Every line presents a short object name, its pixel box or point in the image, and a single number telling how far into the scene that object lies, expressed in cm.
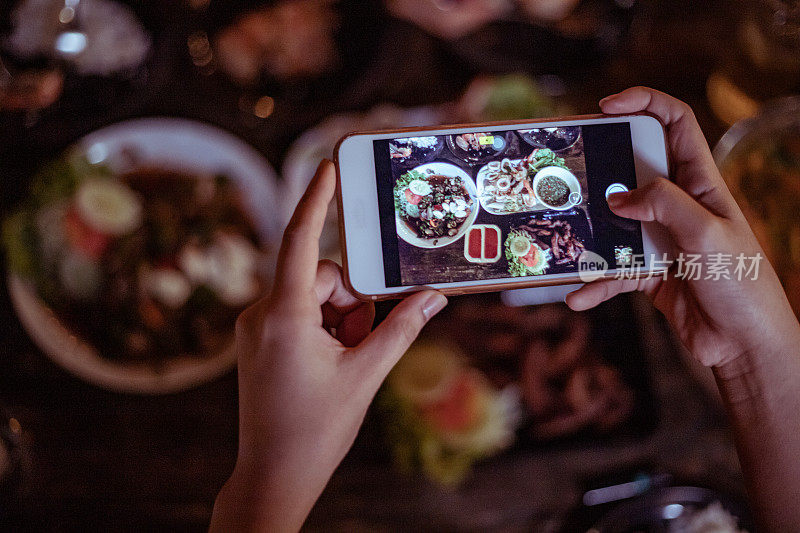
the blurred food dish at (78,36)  63
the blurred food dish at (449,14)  65
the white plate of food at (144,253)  62
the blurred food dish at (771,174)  63
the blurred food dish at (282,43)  65
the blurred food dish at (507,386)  62
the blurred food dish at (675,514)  61
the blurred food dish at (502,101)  64
